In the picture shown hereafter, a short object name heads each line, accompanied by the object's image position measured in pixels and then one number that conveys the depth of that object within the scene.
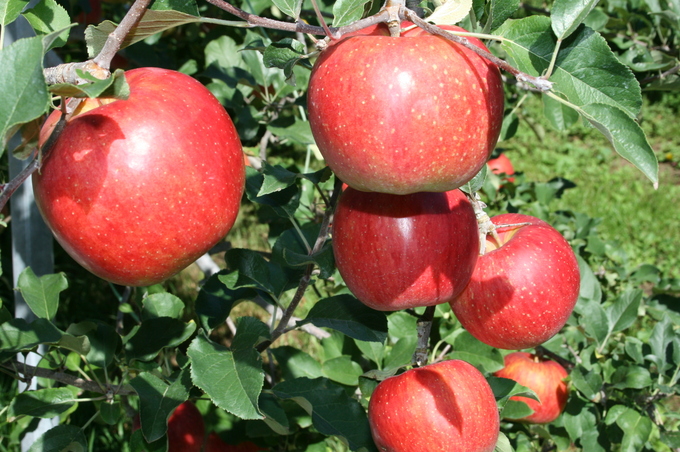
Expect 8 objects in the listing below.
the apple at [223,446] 0.96
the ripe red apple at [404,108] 0.71
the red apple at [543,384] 1.01
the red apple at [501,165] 1.56
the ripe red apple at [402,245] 0.79
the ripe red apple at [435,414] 0.83
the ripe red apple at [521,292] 0.84
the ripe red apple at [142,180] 0.73
